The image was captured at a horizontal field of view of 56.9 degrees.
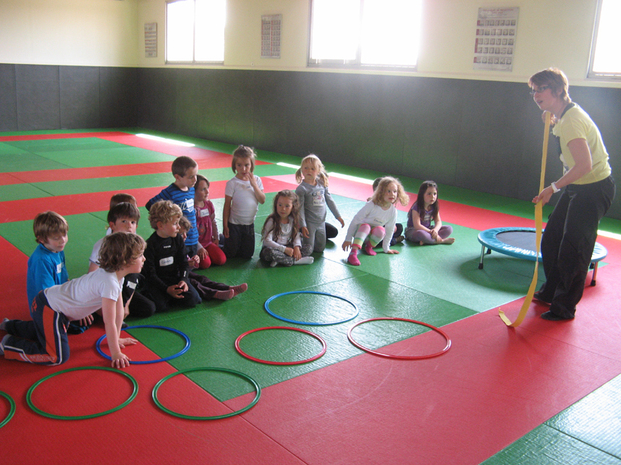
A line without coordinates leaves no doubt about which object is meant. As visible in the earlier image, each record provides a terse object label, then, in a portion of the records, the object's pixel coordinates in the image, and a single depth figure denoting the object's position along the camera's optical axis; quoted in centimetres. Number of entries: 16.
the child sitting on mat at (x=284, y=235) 579
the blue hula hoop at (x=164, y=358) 370
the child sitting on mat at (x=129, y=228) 440
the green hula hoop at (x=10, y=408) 298
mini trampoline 553
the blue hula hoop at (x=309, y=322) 439
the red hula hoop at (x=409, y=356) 392
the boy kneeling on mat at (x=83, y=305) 349
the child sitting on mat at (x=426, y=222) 672
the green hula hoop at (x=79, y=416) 304
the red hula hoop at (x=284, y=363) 376
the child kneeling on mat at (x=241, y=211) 598
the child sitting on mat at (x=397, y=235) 682
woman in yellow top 434
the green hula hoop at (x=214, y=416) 309
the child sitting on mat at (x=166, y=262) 450
